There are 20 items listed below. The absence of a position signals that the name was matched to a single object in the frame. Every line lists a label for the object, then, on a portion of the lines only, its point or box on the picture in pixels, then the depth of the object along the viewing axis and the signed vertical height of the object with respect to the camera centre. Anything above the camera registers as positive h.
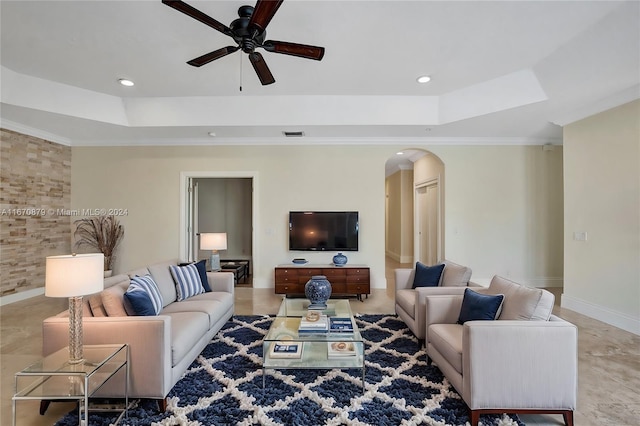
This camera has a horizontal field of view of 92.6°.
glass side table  1.66 -0.92
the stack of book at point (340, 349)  2.41 -1.07
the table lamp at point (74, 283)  1.86 -0.41
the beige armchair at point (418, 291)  2.97 -0.79
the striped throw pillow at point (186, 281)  3.27 -0.70
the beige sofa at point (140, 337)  2.03 -0.85
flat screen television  5.37 -0.24
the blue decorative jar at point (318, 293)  3.11 -0.77
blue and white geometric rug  1.95 -1.28
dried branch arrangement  5.39 -0.29
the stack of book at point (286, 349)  2.38 -1.06
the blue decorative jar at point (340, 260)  5.01 -0.70
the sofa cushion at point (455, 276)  3.19 -0.63
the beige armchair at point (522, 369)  1.88 -0.94
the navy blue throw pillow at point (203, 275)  3.62 -0.68
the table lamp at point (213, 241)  4.73 -0.36
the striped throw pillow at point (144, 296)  2.31 -0.62
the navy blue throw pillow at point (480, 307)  2.29 -0.69
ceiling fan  1.98 +1.35
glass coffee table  2.28 -1.07
